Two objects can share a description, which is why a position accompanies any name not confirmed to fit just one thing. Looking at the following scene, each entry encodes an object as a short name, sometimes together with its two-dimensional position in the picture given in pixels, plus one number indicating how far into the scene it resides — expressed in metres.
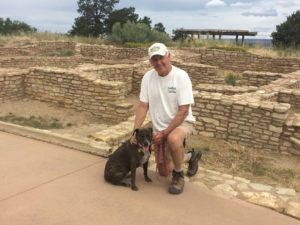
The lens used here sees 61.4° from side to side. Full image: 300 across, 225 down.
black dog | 2.58
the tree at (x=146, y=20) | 25.66
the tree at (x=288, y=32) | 19.44
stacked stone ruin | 4.50
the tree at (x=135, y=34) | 15.20
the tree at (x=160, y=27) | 25.94
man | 2.64
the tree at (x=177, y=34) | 22.30
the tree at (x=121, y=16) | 26.14
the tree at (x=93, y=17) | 26.87
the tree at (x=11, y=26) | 25.55
